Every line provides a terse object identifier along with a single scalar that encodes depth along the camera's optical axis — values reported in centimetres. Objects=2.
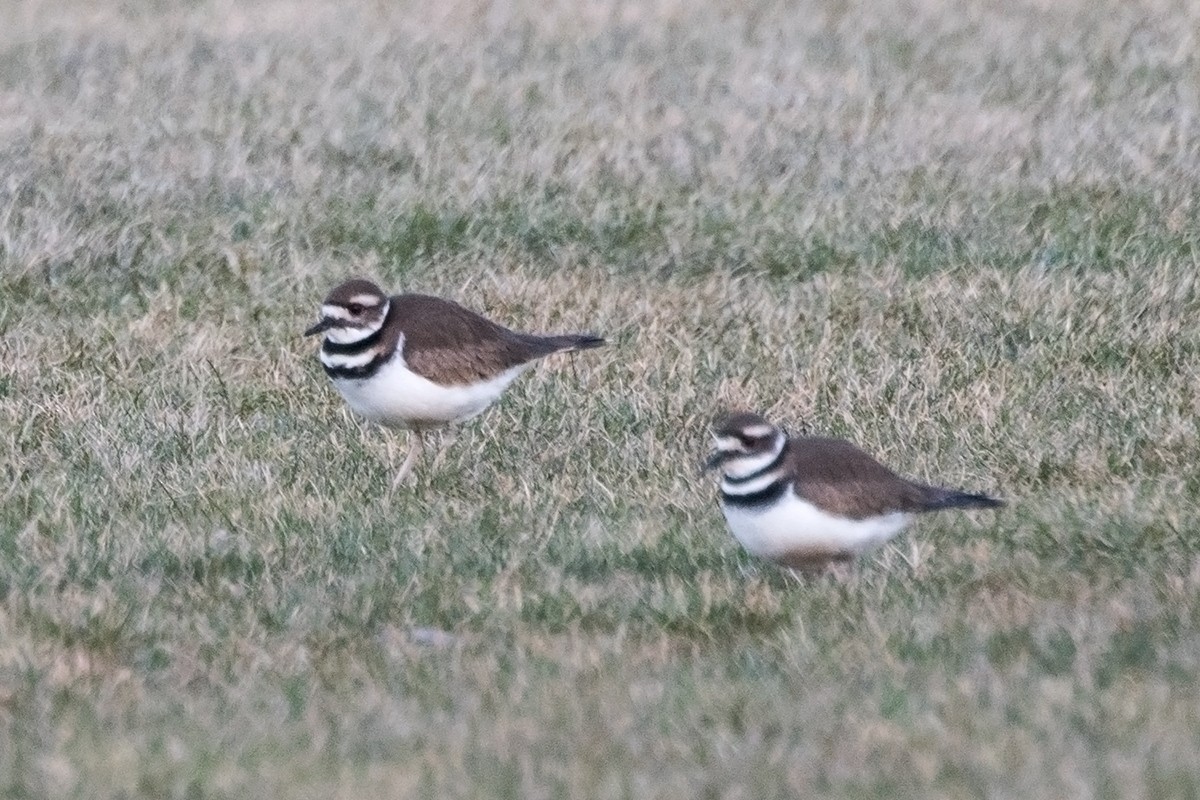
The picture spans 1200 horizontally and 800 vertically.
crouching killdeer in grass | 1337
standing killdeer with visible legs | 1705
